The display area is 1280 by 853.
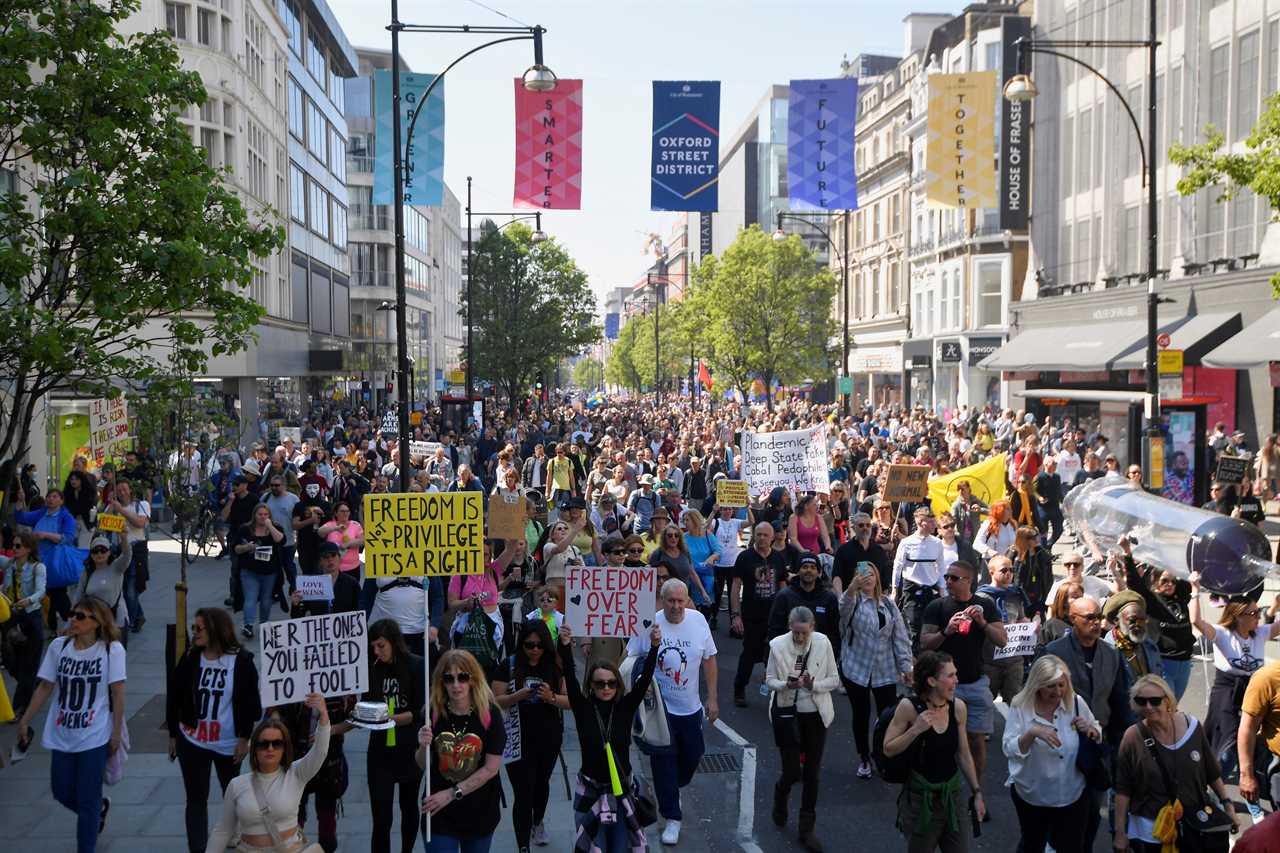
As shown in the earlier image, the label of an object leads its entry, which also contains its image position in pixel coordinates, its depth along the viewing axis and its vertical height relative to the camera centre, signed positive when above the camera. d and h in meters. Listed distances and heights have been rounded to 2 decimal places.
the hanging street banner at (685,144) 26.75 +5.71
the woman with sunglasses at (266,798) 5.68 -1.85
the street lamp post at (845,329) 37.09 +2.29
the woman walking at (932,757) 6.44 -1.86
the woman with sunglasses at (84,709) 7.00 -1.75
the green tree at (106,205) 10.55 +1.75
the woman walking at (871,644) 9.01 -1.77
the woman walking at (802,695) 8.08 -1.92
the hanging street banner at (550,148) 25.23 +5.32
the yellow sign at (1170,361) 19.92 +0.71
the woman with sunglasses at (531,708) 7.44 -1.85
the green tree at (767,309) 52.91 +4.13
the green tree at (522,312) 60.53 +4.65
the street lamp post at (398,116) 16.19 +3.83
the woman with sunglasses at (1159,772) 6.18 -1.86
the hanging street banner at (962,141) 26.92 +5.80
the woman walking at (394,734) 6.98 -1.88
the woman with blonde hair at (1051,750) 6.52 -1.84
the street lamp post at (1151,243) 18.64 +2.51
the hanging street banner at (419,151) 22.98 +4.80
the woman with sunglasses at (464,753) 6.34 -1.82
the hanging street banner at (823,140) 28.02 +6.03
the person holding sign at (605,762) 6.74 -2.02
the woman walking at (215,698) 6.93 -1.67
